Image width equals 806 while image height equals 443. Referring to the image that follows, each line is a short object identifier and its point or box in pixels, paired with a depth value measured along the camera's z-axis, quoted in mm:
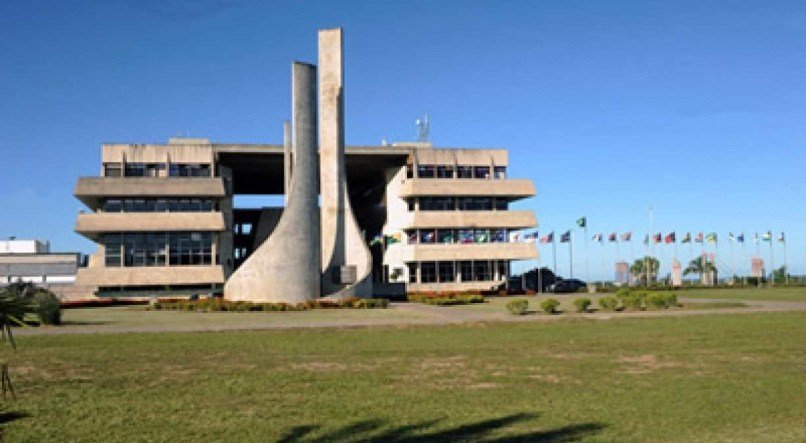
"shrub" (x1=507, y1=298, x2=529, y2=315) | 36291
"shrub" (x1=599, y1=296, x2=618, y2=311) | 38253
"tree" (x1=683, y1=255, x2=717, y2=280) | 122175
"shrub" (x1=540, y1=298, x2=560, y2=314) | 36219
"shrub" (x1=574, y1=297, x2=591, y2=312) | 36969
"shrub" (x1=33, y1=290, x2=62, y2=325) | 30025
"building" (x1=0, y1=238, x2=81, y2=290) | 107344
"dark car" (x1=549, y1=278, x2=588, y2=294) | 71925
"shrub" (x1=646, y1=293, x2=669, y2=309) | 39906
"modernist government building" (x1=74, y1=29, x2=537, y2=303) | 47469
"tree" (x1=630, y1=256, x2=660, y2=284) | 115194
